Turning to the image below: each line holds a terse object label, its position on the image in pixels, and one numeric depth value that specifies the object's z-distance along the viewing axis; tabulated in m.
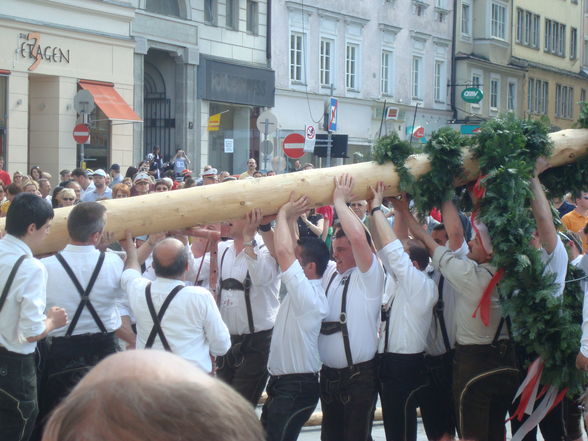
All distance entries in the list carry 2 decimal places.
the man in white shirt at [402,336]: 5.90
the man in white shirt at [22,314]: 5.08
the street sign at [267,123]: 21.16
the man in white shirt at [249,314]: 6.74
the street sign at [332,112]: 22.55
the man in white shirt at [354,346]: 5.99
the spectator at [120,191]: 9.94
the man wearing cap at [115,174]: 18.92
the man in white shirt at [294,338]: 5.78
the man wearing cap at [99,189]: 13.76
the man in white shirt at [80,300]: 5.59
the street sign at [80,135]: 20.73
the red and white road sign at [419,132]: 31.93
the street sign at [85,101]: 22.05
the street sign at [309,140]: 20.70
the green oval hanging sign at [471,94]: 38.38
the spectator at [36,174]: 17.24
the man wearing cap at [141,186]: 11.71
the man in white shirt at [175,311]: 5.41
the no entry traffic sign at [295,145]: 20.64
